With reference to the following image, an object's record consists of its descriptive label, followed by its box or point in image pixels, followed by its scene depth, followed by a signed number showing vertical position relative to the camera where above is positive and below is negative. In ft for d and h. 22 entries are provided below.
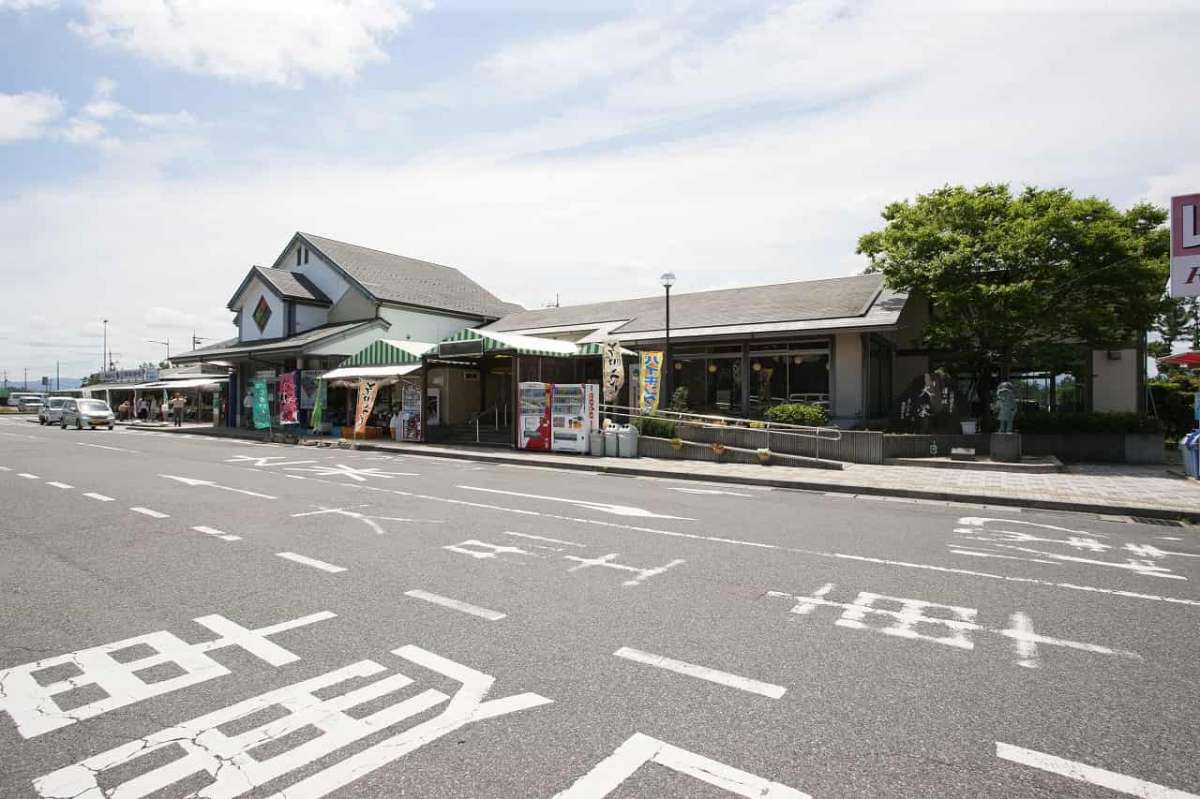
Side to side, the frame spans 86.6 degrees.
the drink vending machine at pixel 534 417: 63.67 -1.83
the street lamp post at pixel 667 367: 59.88 +3.44
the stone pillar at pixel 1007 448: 52.80 -4.29
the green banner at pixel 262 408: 89.61 -1.11
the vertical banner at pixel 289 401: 88.60 -0.14
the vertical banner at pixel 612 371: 65.41 +2.82
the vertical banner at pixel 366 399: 78.84 +0.08
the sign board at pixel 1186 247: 41.42 +9.77
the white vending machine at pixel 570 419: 61.16 -1.98
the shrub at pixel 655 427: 59.98 -2.76
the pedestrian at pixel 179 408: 118.21 -1.39
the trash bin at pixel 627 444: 59.11 -4.24
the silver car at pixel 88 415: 108.88 -2.40
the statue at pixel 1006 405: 52.75 -0.70
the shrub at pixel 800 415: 60.18 -1.65
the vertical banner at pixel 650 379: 63.77 +1.94
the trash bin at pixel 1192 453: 44.55 -4.07
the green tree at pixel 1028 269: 52.31 +10.91
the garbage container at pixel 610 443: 59.77 -4.19
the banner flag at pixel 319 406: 85.10 -0.83
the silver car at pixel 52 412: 126.38 -2.21
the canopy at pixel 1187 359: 58.32 +3.39
